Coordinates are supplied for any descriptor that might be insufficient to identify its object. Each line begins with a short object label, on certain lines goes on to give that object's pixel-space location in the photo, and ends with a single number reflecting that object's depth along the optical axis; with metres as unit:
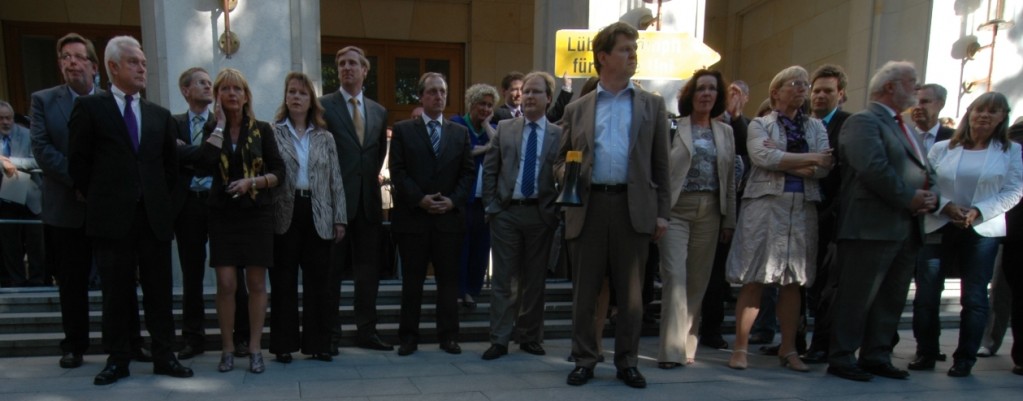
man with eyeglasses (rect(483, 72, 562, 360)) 4.53
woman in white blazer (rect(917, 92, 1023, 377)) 4.22
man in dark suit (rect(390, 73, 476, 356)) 4.66
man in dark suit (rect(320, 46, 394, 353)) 4.56
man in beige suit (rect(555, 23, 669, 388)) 3.82
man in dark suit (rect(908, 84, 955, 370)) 4.38
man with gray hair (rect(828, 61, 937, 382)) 3.98
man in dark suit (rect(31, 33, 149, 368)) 3.98
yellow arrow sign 5.80
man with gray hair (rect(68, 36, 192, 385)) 3.66
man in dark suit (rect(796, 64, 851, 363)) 4.51
